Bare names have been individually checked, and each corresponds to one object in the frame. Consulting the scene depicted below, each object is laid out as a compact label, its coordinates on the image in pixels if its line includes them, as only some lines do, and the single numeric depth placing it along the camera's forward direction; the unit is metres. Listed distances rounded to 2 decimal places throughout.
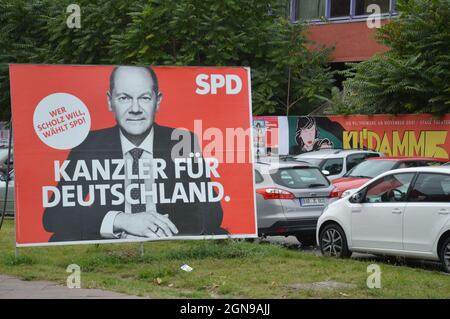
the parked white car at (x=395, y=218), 10.92
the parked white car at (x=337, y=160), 20.05
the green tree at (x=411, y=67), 23.88
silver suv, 14.09
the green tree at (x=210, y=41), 29.55
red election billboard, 11.57
